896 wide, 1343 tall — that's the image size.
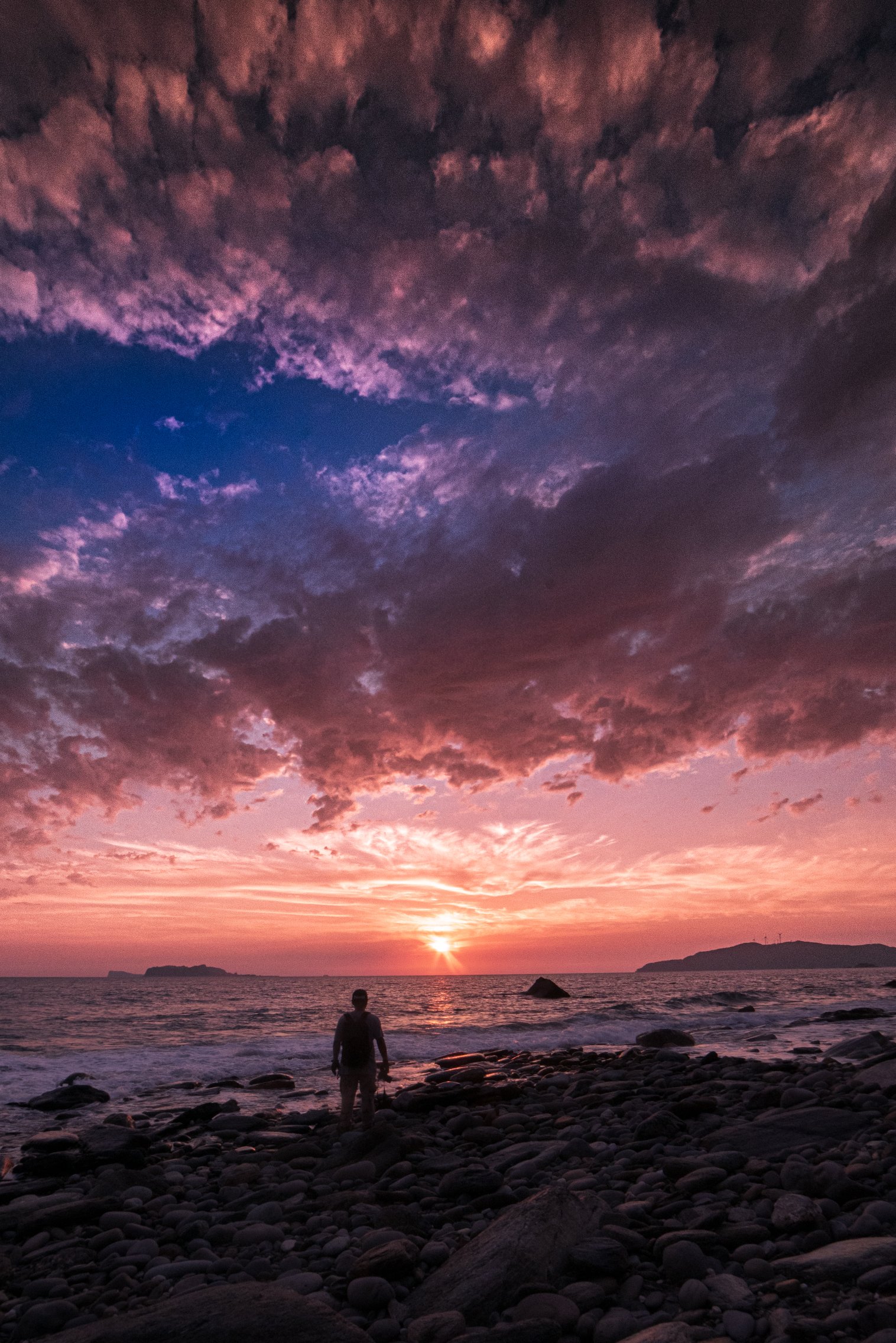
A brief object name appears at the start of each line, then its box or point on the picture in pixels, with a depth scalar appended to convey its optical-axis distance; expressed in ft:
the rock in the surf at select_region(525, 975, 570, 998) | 226.79
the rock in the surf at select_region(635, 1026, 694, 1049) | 86.58
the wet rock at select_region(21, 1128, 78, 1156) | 40.40
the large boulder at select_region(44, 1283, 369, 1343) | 17.10
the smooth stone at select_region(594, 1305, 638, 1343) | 16.72
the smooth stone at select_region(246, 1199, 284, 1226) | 27.78
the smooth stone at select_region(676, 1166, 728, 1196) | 25.95
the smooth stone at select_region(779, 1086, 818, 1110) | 39.14
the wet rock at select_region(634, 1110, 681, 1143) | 34.78
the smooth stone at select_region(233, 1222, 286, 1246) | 25.58
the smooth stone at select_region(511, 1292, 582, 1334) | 17.51
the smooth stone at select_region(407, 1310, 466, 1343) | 17.52
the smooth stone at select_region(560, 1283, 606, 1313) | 18.30
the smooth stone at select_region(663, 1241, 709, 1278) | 19.62
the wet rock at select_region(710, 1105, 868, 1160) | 29.86
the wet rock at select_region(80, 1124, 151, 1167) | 38.11
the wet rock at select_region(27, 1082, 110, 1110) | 57.88
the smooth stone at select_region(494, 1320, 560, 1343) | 16.53
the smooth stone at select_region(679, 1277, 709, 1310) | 17.85
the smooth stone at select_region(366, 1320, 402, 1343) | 18.12
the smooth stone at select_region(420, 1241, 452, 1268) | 22.34
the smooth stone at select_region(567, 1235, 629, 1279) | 19.74
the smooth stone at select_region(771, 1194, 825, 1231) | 21.34
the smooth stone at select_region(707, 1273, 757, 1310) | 17.35
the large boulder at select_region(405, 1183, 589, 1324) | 18.88
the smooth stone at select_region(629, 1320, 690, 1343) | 15.37
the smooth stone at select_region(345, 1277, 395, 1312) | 19.80
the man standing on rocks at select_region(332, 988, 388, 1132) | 43.01
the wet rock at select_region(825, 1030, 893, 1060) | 64.80
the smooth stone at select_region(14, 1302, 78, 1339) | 20.16
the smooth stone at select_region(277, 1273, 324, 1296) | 20.93
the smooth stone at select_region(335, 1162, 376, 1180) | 32.48
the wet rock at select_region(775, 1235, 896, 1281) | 17.74
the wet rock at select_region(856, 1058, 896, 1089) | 41.06
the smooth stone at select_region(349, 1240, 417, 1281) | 21.29
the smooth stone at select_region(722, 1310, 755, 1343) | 16.05
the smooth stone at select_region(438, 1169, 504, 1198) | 28.76
